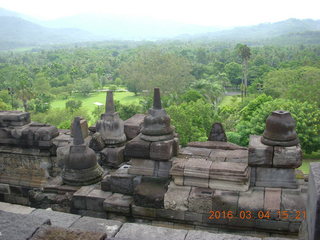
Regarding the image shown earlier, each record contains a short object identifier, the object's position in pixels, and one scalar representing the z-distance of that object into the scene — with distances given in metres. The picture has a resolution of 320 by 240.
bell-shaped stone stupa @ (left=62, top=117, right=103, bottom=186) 6.34
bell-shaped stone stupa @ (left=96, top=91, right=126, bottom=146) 7.44
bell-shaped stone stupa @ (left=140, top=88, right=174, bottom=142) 5.84
